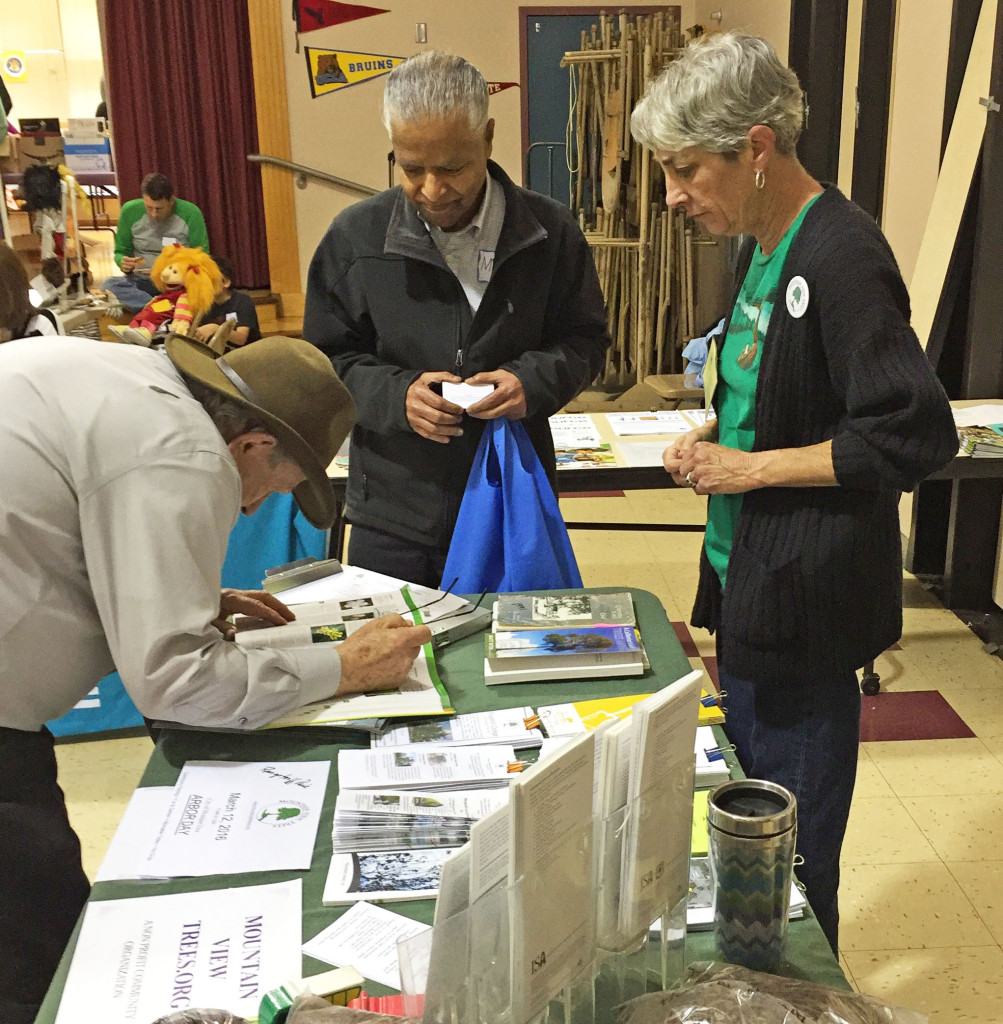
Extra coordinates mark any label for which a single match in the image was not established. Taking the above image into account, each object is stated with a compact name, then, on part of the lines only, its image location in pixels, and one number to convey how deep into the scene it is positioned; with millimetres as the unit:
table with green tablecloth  1196
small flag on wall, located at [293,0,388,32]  7922
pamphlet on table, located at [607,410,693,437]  3623
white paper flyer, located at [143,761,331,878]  1344
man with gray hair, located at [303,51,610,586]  2223
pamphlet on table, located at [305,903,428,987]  1166
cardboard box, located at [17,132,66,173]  7961
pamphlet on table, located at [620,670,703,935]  1022
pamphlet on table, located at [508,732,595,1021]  909
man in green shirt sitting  7086
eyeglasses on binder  2027
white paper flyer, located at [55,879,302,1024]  1121
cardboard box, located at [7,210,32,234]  7828
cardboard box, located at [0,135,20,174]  7694
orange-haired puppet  5895
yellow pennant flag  8031
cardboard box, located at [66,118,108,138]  9641
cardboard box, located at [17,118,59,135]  8008
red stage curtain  8297
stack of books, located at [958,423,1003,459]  3193
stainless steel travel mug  1107
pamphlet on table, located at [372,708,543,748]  1612
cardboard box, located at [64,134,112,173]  9742
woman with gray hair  1558
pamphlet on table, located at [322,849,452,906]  1285
